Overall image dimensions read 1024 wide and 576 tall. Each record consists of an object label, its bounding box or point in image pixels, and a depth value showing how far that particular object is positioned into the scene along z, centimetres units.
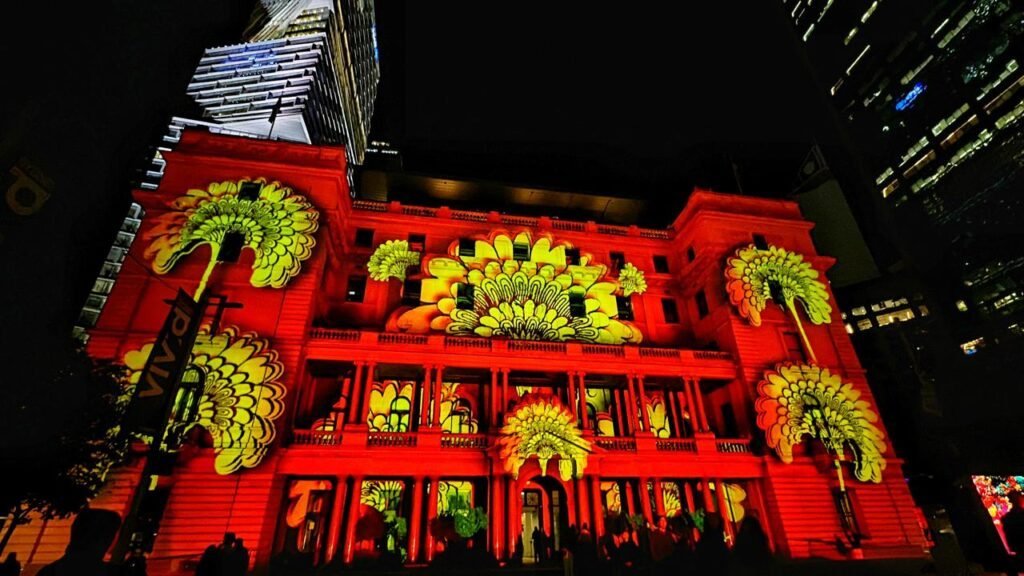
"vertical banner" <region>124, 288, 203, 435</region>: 995
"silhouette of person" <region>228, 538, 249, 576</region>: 1051
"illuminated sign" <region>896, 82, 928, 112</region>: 5316
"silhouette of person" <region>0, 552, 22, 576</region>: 996
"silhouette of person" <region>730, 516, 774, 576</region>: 872
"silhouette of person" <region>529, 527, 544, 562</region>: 1659
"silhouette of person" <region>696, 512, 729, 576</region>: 875
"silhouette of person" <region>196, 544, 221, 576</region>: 933
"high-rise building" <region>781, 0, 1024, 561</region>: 3484
